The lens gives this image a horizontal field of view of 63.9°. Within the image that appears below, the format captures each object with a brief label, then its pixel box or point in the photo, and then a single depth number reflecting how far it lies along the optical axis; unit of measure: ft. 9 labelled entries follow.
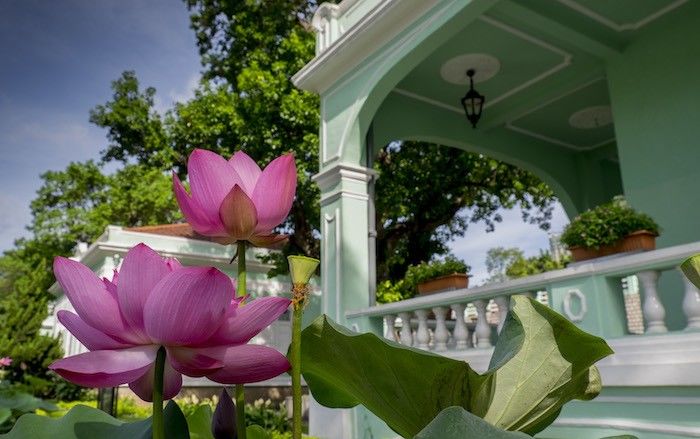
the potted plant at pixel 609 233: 15.46
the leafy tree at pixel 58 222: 39.70
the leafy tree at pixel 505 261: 95.05
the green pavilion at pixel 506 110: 13.71
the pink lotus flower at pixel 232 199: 2.26
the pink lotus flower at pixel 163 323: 1.76
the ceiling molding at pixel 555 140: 28.89
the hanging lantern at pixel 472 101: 22.82
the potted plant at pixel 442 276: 20.27
